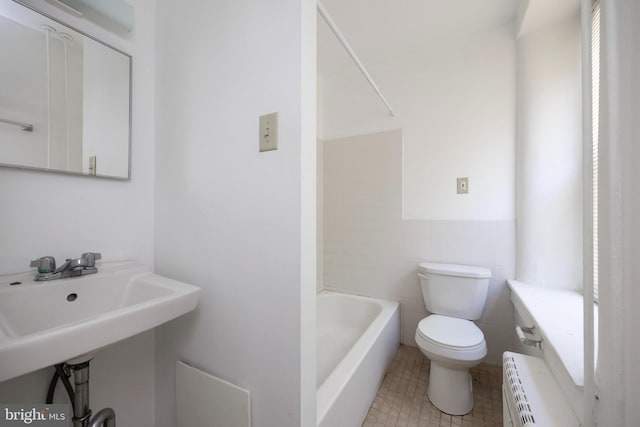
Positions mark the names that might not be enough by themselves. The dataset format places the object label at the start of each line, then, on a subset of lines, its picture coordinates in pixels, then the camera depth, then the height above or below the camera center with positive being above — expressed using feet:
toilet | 4.07 -2.28
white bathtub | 3.18 -2.79
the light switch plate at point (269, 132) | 2.37 +0.86
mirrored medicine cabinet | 2.49 +1.43
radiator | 2.27 -2.03
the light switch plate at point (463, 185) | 5.53 +0.68
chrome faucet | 2.51 -0.60
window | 2.55 +2.24
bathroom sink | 1.55 -0.91
